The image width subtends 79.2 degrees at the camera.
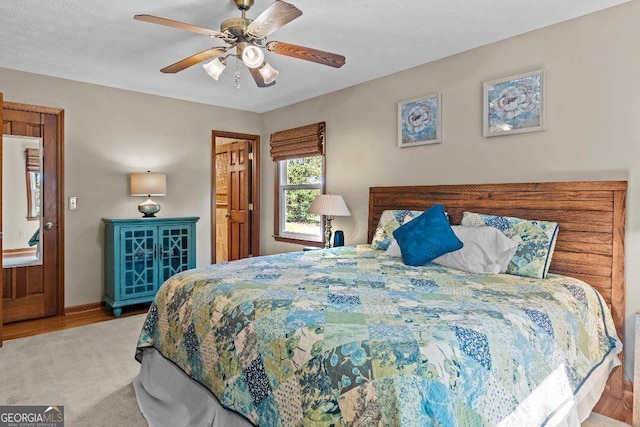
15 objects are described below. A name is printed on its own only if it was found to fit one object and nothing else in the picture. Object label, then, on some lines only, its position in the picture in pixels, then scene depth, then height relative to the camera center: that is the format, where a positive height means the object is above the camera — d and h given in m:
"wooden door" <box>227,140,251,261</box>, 5.66 -0.02
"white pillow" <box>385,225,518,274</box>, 2.51 -0.35
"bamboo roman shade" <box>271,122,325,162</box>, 4.57 +0.72
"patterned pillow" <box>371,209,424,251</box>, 3.33 -0.21
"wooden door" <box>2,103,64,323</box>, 3.79 -0.40
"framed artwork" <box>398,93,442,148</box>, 3.41 +0.73
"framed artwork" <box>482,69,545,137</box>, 2.77 +0.72
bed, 1.25 -0.54
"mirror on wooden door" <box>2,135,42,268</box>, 3.74 -0.01
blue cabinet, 4.02 -0.61
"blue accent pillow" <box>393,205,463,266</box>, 2.68 -0.28
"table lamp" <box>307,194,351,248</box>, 3.98 -0.06
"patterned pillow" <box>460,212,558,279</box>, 2.40 -0.28
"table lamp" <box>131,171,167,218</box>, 4.25 +0.14
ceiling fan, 2.04 +0.96
